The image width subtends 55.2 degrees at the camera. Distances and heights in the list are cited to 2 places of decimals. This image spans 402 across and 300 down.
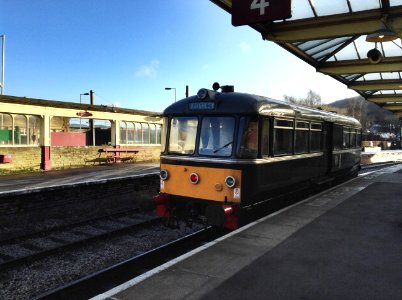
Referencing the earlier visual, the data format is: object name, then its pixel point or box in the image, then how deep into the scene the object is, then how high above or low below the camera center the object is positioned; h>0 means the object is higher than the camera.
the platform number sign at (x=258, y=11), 8.70 +2.98
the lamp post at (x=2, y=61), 30.33 +5.90
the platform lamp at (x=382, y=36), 9.19 +2.47
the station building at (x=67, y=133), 21.03 +0.01
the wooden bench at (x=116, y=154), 27.05 -1.45
